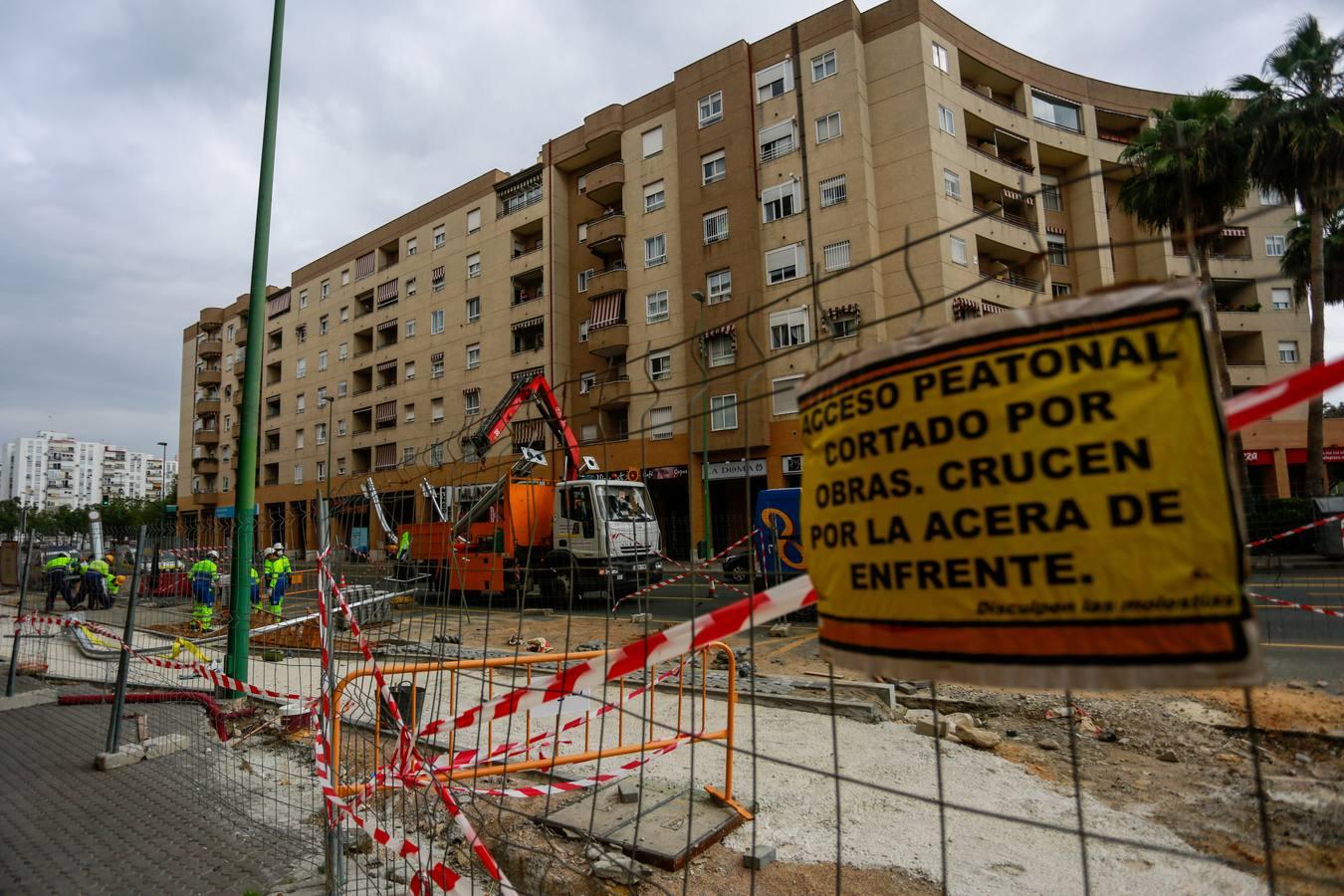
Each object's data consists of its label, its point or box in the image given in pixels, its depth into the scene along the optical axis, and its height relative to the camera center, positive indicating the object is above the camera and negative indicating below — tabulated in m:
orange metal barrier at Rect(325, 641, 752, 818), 3.78 -1.16
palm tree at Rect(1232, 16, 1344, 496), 16.66 +8.41
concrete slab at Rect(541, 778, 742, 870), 3.61 -1.59
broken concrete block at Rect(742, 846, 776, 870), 3.48 -1.60
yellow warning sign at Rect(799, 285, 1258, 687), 1.31 +0.01
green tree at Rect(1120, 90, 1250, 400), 18.22 +8.61
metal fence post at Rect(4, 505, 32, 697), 8.45 -0.57
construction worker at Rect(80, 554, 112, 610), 17.28 -1.02
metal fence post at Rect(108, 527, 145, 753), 5.82 -1.20
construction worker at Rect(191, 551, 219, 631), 13.13 -0.75
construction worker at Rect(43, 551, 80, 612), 17.41 -0.71
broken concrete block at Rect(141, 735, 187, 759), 6.16 -1.74
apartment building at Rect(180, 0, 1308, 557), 24.73 +11.63
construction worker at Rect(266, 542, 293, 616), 12.69 -0.77
